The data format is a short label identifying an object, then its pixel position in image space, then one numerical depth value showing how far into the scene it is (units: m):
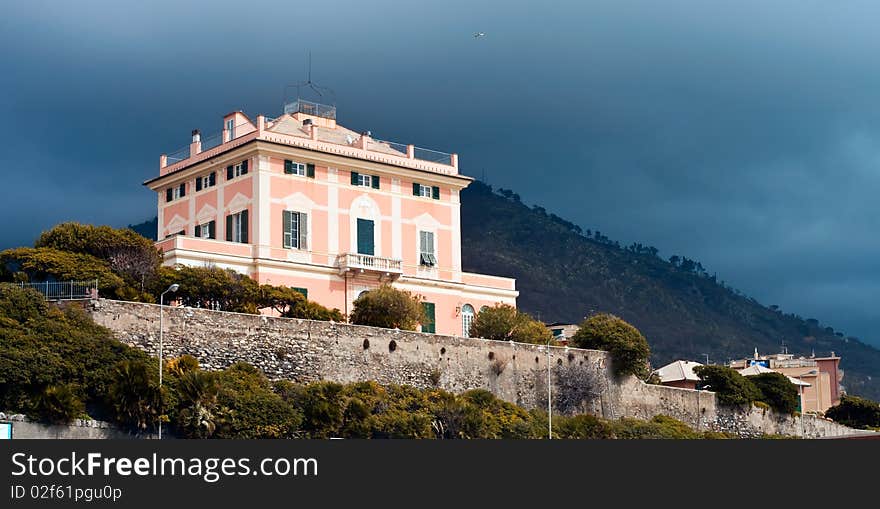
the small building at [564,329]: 112.33
